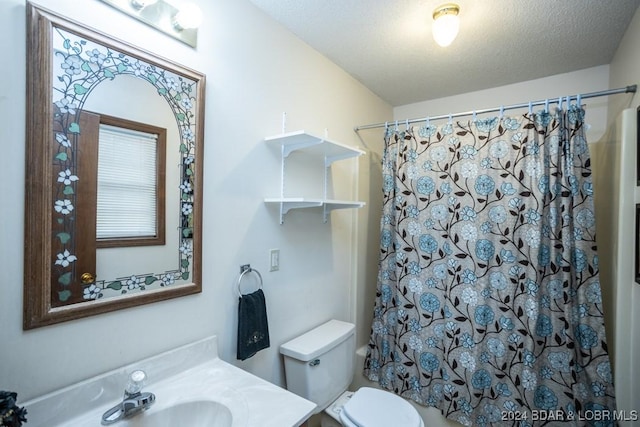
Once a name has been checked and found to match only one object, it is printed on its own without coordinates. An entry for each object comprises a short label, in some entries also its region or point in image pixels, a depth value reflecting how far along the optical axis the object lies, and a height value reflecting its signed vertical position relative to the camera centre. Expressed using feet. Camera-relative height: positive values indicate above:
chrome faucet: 3.03 -1.96
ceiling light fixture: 4.54 +2.87
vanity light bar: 3.40 +2.33
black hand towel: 4.41 -1.68
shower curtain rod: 4.91 +2.07
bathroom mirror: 2.80 +0.42
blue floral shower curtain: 5.31 -1.21
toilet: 5.00 -3.06
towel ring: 4.65 -0.95
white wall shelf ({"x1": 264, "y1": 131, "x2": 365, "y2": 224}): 4.91 +1.09
